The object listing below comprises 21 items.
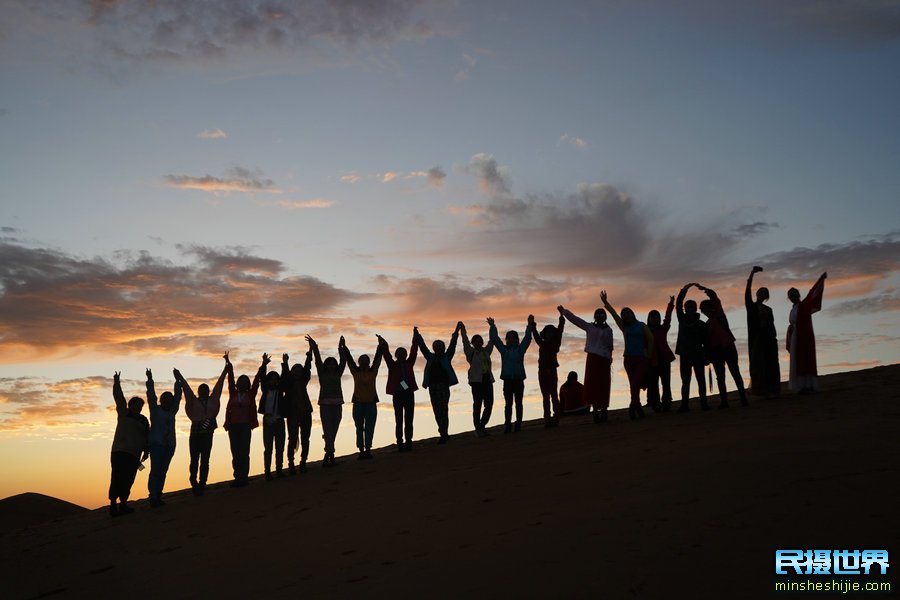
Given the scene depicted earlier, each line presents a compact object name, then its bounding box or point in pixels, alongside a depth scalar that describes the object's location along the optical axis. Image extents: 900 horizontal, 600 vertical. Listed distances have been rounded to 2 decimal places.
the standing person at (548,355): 16.42
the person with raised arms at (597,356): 15.84
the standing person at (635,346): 15.57
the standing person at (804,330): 15.69
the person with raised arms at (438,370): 16.73
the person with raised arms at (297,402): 16.19
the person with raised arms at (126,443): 14.91
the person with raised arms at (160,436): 15.20
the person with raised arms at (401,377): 16.67
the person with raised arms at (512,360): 16.62
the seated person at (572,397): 19.08
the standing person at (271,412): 16.08
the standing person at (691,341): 15.31
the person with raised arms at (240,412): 15.96
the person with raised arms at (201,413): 15.65
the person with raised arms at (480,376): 16.78
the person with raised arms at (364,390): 16.50
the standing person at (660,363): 15.85
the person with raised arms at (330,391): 16.30
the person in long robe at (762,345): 15.65
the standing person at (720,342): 15.22
